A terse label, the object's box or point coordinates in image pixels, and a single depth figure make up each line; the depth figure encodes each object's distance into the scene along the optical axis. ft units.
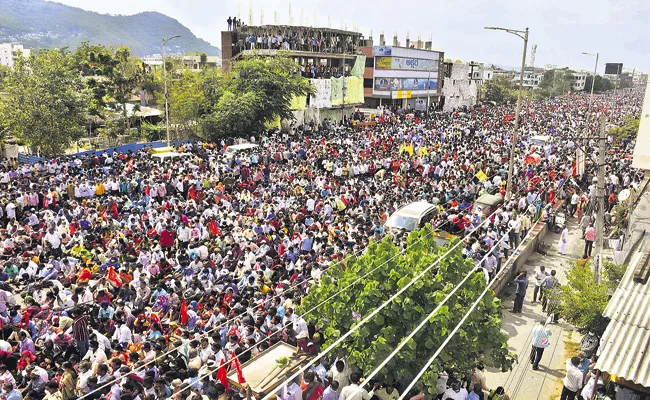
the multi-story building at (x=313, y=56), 129.53
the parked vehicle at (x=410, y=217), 46.70
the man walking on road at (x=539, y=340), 29.37
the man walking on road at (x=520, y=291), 36.70
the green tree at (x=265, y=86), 103.19
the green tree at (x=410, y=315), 22.44
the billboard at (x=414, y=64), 171.74
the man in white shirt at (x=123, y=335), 27.61
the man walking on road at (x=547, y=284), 36.96
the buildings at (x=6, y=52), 548.60
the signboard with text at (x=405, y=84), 169.48
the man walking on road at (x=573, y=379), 24.99
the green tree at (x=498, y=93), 249.75
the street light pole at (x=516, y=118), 53.51
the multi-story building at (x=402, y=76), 167.84
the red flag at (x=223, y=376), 22.86
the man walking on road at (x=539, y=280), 38.75
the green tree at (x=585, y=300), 29.07
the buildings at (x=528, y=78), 458.99
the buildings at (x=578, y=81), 433.07
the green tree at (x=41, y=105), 75.97
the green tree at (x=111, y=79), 112.88
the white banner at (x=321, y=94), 128.06
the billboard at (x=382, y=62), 167.29
